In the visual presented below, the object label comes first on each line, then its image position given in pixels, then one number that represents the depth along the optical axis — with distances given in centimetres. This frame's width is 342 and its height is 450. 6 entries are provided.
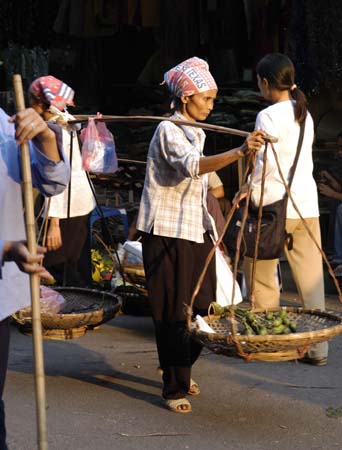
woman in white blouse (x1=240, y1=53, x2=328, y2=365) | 994
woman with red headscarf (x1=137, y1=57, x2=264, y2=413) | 879
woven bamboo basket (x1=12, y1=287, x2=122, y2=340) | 914
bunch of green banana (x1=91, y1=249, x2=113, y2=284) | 1313
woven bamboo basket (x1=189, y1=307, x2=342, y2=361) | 771
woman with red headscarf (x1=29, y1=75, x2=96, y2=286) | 1027
